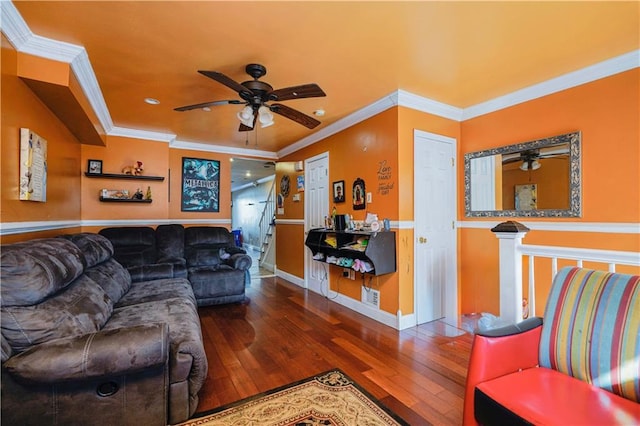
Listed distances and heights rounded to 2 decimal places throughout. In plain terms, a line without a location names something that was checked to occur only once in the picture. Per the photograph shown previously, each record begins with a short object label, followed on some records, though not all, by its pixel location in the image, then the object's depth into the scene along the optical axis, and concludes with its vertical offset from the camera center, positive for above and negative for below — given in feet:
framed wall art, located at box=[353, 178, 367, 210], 11.68 +0.81
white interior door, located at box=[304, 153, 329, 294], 14.16 +0.58
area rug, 5.51 -3.98
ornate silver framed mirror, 8.76 +1.23
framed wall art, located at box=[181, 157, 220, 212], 16.49 +1.77
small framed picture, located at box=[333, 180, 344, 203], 12.87 +1.07
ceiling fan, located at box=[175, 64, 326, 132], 7.22 +3.19
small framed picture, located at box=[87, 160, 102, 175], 13.19 +2.24
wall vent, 11.04 -3.26
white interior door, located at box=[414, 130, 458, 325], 10.68 -0.48
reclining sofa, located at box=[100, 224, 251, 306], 12.20 -2.04
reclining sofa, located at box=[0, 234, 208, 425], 4.38 -2.35
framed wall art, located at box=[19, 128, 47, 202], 6.89 +1.26
